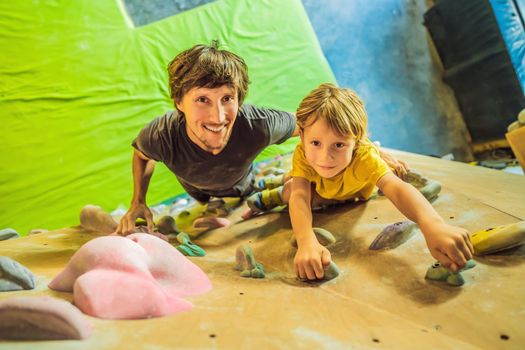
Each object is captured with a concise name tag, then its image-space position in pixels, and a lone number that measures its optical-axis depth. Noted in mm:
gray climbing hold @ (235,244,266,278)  1152
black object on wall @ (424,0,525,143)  2908
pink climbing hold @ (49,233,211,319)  766
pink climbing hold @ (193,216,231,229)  1780
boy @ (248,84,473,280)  985
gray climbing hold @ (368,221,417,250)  1188
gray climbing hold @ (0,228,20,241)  1834
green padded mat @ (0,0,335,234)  2393
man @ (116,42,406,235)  1437
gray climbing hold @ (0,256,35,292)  939
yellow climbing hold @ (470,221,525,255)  998
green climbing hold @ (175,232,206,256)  1396
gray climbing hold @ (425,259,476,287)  946
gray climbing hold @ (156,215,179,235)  1737
